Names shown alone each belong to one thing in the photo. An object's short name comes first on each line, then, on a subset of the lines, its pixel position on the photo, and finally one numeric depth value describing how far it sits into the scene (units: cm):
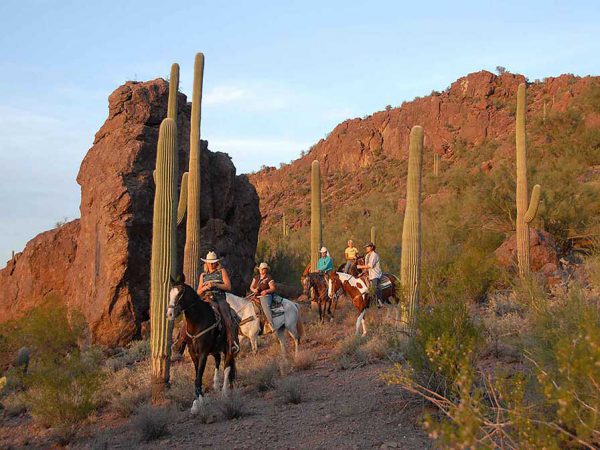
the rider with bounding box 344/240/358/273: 1842
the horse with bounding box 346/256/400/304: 1656
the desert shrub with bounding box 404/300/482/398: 844
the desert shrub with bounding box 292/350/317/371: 1316
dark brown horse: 1032
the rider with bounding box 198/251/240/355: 1131
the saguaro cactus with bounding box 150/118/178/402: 1174
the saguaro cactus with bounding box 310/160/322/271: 2195
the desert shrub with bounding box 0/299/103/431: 1058
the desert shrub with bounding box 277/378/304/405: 1048
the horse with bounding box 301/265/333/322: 1895
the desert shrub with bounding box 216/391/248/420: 987
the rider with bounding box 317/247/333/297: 1992
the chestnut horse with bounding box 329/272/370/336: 1600
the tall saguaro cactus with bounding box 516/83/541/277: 1917
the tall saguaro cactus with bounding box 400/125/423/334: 1396
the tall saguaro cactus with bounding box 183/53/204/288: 1591
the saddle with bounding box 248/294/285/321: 1381
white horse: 1318
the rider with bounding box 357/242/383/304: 1630
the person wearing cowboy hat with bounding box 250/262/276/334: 1383
